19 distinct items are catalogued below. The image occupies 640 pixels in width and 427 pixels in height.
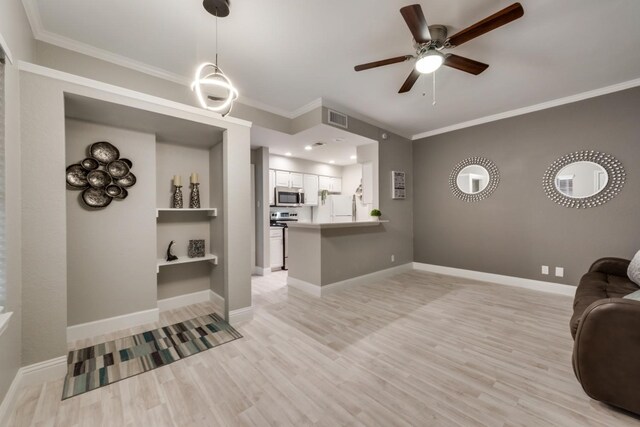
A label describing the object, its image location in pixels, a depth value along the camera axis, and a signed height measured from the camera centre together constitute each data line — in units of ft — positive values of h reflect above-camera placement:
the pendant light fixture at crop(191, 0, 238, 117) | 5.51 +3.11
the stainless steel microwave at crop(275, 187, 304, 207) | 17.25 +1.24
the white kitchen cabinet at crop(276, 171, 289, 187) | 17.31 +2.50
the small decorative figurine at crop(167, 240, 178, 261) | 9.77 -1.61
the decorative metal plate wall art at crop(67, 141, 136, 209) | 7.88 +1.32
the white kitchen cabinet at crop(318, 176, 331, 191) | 20.15 +2.51
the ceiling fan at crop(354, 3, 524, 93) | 5.36 +4.36
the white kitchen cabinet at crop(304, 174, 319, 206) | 19.08 +1.85
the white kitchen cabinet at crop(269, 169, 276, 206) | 16.98 +1.86
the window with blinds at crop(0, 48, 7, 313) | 4.70 +0.11
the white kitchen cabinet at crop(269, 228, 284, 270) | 16.42 -2.35
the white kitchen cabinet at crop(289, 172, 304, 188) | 18.11 +2.53
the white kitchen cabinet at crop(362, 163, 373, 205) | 14.60 +1.75
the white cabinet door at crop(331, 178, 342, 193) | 21.15 +2.43
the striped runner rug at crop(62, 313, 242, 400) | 6.04 -3.92
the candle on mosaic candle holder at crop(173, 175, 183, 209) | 9.88 +0.86
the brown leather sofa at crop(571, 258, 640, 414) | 4.55 -2.76
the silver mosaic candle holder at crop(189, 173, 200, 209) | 10.26 +0.86
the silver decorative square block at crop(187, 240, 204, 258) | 10.46 -1.45
